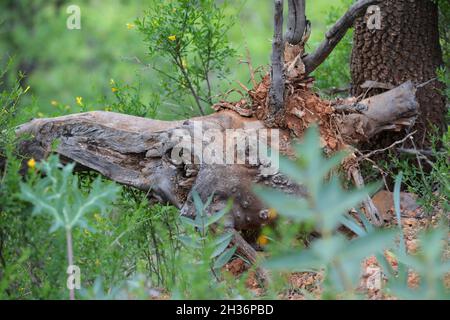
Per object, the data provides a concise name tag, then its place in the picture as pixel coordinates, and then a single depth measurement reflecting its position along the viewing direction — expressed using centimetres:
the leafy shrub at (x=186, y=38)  416
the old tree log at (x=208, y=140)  324
